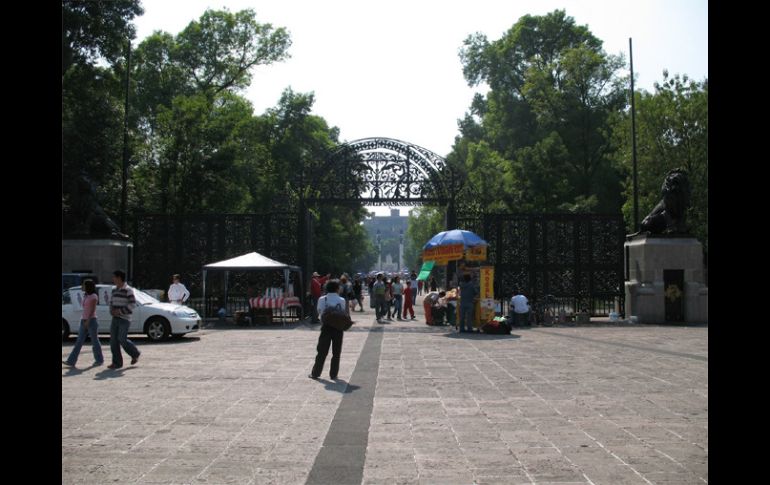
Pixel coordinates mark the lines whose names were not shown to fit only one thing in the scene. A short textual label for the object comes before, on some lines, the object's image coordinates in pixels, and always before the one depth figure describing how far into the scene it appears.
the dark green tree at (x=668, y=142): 37.53
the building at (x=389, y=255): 180.75
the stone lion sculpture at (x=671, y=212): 24.94
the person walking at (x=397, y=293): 27.97
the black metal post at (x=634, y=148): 29.97
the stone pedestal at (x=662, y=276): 24.75
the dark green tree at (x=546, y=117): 43.81
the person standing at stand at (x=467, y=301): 20.77
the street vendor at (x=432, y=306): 25.02
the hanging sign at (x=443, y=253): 23.31
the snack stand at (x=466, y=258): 22.42
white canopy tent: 24.19
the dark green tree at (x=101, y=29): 26.53
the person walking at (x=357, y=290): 35.62
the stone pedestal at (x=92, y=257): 24.50
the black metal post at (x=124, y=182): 26.94
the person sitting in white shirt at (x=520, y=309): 24.37
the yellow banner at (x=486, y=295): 22.40
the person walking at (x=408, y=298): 28.78
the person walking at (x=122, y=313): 13.23
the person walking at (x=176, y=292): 21.94
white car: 18.88
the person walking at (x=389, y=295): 27.27
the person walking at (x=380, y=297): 26.73
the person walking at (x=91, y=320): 13.38
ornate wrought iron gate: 26.50
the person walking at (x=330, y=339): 11.47
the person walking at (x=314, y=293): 25.81
